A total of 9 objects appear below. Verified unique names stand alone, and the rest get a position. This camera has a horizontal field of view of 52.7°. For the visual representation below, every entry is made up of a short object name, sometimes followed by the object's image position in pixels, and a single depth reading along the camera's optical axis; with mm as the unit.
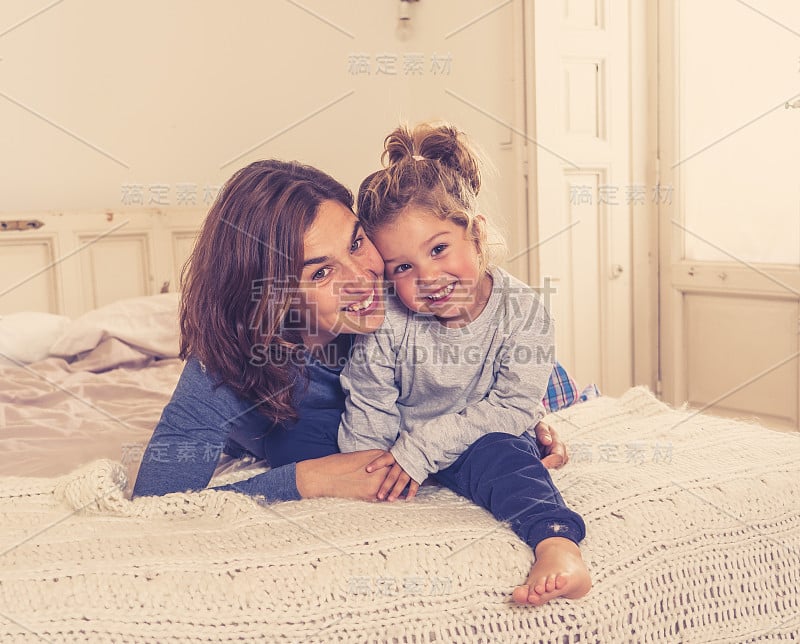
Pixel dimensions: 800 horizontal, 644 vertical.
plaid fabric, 1740
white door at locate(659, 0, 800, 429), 2820
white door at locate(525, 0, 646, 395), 2992
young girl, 1258
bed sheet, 1605
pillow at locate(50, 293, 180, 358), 2523
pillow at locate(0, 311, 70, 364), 2459
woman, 1249
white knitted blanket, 926
